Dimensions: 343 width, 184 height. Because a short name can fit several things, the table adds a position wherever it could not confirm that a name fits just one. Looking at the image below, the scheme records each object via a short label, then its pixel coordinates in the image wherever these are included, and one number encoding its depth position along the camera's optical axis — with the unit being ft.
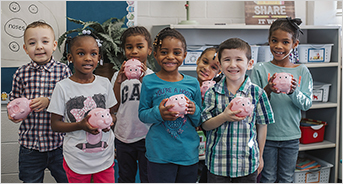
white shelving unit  10.05
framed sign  10.04
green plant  8.50
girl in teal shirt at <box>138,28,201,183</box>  5.50
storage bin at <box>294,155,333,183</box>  10.01
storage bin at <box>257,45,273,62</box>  9.76
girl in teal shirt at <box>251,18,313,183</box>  6.58
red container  10.15
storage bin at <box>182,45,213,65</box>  9.16
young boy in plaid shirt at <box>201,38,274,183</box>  5.42
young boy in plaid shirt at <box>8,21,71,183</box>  6.12
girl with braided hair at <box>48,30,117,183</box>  5.49
